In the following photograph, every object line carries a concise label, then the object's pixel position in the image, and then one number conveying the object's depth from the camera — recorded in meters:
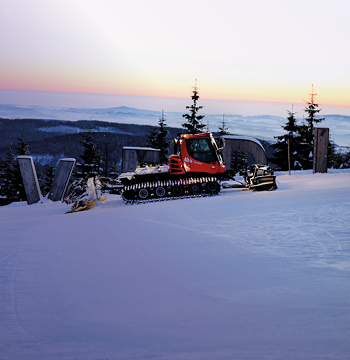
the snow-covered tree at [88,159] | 30.50
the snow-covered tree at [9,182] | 33.03
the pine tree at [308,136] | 29.87
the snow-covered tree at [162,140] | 33.44
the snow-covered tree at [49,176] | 39.81
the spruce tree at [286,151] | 29.34
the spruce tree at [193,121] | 30.77
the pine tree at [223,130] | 38.31
